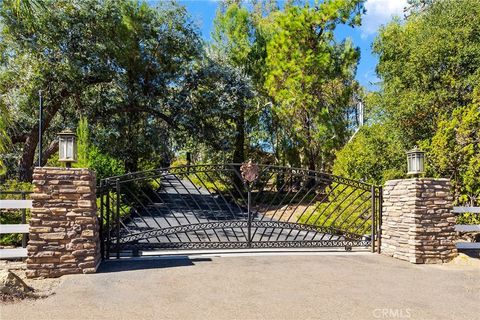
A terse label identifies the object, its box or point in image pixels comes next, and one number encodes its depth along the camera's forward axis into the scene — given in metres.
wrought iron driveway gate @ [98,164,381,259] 6.11
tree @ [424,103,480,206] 7.46
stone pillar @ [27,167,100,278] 4.93
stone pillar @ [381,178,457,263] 5.98
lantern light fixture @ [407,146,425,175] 6.25
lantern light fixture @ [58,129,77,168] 5.39
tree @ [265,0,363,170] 16.02
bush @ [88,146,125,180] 10.27
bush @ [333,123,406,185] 9.73
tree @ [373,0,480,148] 8.84
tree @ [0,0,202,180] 11.50
